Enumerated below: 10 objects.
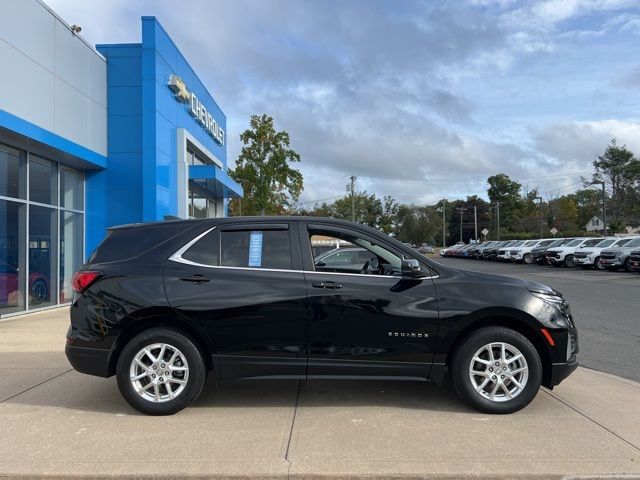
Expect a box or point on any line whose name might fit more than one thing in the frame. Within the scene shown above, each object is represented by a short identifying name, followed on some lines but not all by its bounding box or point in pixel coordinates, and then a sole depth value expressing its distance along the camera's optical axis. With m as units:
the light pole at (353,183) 66.81
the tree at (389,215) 108.06
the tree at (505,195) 105.56
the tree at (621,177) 62.38
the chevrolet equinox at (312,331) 4.59
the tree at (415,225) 107.62
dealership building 10.55
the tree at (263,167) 30.97
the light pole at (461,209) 112.82
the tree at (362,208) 94.62
